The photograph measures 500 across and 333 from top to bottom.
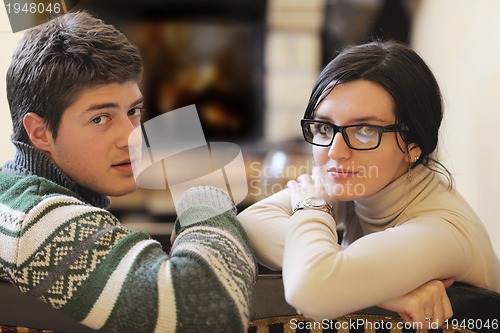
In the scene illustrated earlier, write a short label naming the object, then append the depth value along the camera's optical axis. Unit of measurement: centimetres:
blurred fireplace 717
